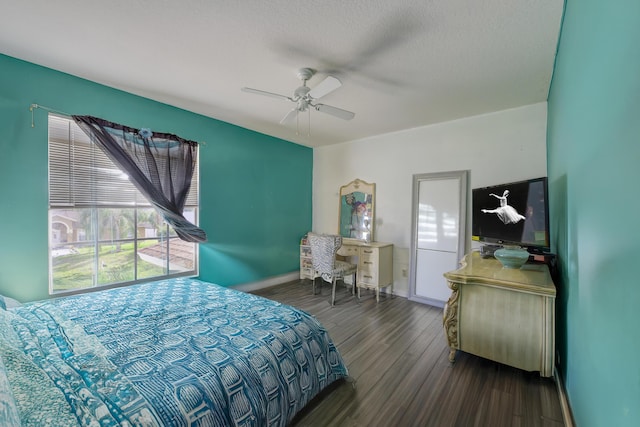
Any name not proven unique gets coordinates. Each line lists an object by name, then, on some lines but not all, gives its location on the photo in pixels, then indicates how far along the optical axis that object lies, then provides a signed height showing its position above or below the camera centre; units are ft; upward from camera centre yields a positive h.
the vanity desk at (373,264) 12.28 -2.55
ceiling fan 6.77 +3.38
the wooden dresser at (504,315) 5.86 -2.55
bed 3.10 -2.36
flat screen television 7.08 +0.00
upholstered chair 11.60 -2.19
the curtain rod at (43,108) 7.36 +3.01
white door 11.20 -0.85
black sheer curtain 8.34 +1.82
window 7.91 -0.44
